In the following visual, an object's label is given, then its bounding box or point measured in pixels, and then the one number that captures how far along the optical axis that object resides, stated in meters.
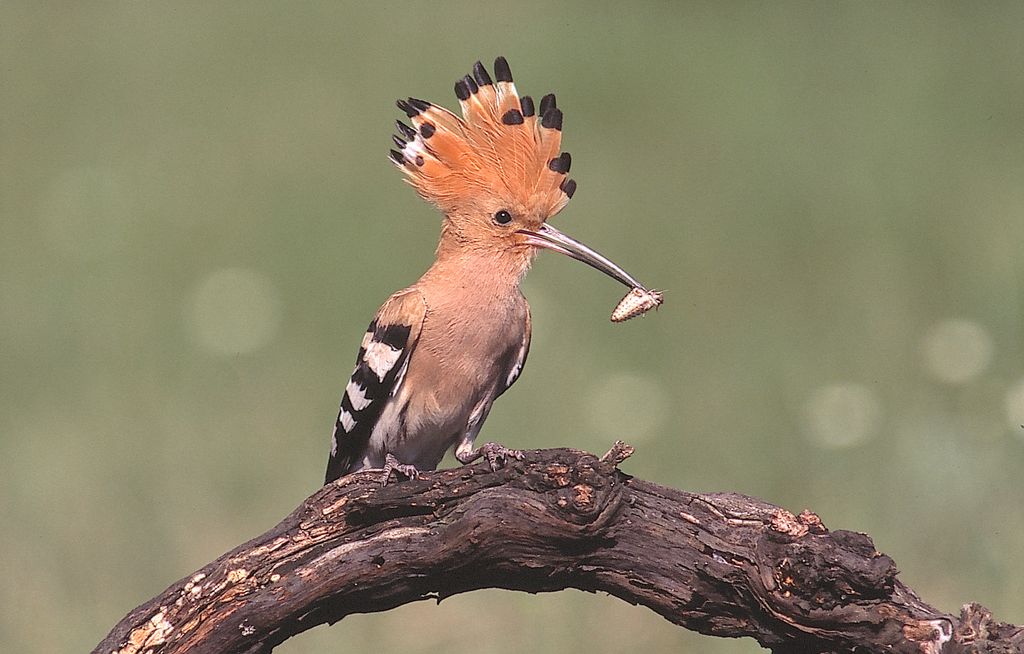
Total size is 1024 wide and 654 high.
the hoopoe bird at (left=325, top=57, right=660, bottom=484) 7.71
